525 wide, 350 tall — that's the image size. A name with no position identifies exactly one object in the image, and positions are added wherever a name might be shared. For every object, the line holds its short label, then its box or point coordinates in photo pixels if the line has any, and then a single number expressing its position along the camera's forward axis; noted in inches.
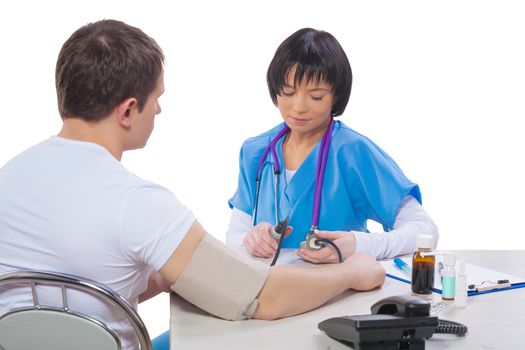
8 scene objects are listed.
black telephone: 55.5
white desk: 57.6
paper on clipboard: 68.7
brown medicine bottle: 66.2
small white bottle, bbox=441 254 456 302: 65.1
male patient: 57.8
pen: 72.4
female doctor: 80.9
